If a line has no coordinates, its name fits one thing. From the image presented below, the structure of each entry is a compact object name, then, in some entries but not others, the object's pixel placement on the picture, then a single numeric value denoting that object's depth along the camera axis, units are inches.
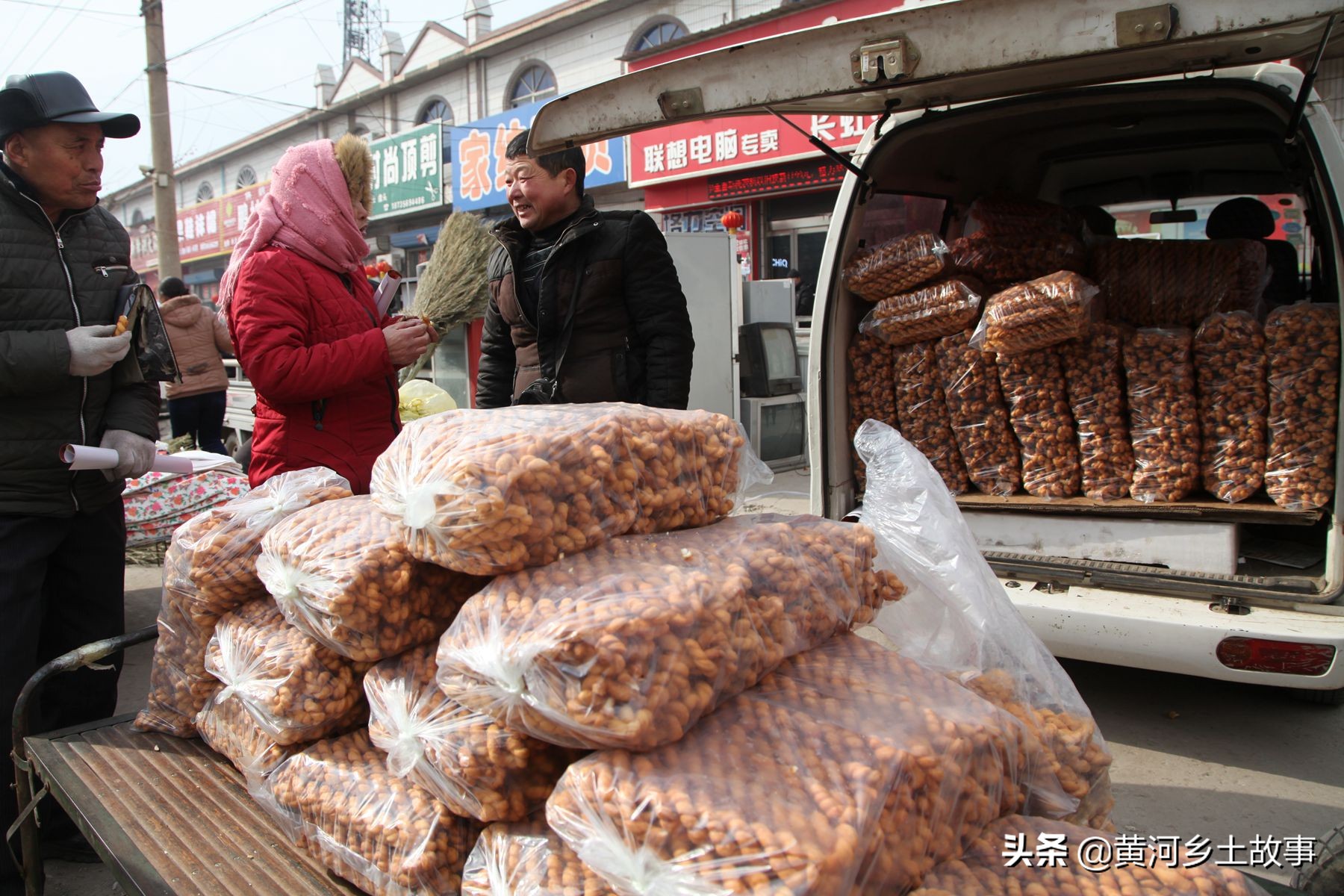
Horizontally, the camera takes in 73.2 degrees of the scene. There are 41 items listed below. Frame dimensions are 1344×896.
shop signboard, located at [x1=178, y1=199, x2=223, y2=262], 1071.0
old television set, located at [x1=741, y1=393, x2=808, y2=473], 327.3
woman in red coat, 96.3
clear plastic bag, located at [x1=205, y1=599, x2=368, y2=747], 64.5
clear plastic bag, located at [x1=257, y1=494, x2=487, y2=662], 58.5
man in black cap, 94.1
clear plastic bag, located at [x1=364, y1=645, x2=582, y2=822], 51.1
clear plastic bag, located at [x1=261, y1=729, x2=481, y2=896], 55.5
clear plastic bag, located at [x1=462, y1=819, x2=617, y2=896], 46.6
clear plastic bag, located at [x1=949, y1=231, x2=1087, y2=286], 154.6
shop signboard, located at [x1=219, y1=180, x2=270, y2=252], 975.6
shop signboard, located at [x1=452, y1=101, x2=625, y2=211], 557.3
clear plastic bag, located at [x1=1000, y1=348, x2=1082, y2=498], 139.0
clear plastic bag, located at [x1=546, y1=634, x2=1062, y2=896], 40.5
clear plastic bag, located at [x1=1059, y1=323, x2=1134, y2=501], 135.7
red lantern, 347.9
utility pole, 500.7
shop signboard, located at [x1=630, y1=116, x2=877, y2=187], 411.2
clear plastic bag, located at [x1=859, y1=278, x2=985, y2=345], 141.3
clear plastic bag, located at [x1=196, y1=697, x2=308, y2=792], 68.1
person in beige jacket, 309.4
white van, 88.4
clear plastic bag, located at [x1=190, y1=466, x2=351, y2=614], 74.4
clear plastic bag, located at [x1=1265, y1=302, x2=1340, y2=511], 117.7
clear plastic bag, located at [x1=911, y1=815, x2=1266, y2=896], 45.2
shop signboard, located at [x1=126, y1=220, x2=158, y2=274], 1339.8
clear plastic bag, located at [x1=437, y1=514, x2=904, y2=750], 45.2
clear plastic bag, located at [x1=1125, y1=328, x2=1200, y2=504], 130.3
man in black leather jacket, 115.7
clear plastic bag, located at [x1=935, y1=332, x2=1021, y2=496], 143.4
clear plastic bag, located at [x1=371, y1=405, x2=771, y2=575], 52.2
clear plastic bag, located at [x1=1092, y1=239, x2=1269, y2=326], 141.2
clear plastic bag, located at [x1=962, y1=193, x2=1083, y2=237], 158.2
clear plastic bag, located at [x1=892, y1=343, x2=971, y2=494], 146.2
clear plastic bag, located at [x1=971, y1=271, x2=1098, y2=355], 129.5
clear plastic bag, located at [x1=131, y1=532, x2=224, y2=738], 78.0
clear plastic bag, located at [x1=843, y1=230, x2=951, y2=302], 141.9
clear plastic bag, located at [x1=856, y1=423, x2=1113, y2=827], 61.2
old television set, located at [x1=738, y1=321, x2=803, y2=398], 330.6
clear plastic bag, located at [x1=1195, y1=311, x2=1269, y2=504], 125.0
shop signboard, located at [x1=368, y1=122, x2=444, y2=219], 706.8
